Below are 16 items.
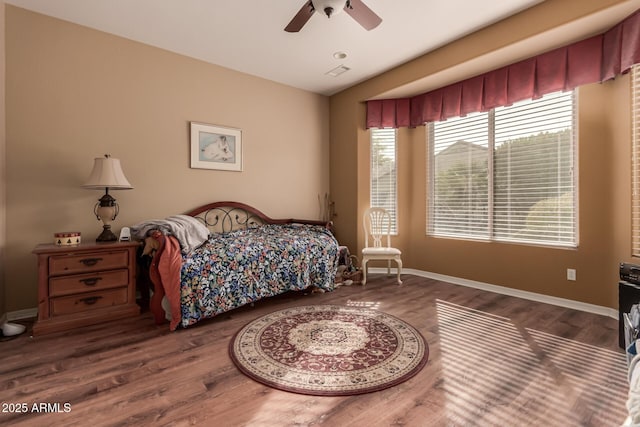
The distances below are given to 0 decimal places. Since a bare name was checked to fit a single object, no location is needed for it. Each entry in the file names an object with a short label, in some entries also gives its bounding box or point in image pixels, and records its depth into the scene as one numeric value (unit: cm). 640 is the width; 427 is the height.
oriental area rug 158
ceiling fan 191
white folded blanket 240
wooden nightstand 213
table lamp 242
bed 225
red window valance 230
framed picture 330
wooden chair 389
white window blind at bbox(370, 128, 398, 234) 409
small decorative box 230
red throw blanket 222
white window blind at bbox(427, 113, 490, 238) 345
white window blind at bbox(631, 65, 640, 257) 231
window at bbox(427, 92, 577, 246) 285
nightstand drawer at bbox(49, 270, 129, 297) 217
